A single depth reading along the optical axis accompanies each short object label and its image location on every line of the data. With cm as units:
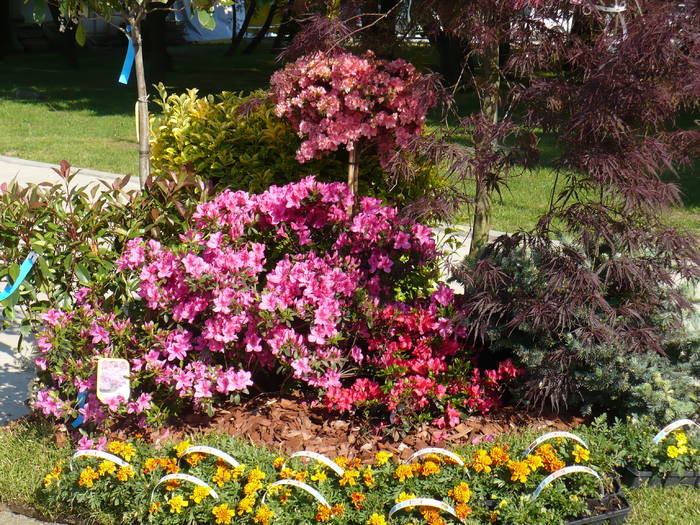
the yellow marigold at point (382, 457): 331
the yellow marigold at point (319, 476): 318
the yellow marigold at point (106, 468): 322
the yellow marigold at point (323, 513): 301
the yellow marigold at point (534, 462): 318
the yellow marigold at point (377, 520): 292
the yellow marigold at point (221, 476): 317
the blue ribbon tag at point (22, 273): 365
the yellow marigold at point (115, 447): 336
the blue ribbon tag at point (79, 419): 379
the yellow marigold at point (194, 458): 329
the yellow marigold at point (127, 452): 333
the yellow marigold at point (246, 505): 302
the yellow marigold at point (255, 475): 314
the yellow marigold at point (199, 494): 307
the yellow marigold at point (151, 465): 327
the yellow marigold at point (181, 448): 332
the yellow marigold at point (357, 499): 310
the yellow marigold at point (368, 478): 318
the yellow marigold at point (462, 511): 298
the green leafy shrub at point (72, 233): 380
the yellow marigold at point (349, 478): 317
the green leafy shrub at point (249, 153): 515
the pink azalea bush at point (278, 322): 357
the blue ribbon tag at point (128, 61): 440
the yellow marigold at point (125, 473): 319
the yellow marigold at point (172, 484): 316
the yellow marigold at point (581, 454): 325
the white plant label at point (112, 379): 351
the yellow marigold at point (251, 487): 308
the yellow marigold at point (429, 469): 321
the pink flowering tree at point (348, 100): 428
